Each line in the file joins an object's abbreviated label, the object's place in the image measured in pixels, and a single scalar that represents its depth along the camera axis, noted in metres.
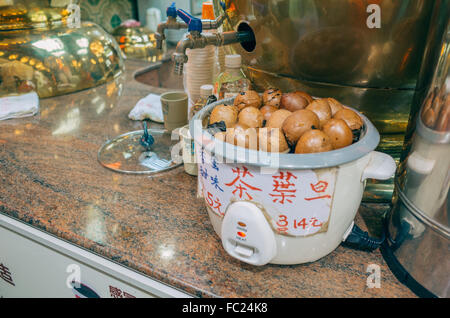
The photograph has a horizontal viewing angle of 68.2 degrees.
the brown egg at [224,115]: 0.53
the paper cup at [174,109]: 0.88
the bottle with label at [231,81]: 0.69
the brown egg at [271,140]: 0.46
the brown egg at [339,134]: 0.46
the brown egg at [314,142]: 0.44
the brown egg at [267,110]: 0.55
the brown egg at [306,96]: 0.56
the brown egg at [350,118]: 0.50
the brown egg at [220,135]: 0.47
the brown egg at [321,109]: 0.52
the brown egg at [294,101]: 0.55
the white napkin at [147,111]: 1.04
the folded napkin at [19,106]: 1.06
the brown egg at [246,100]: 0.57
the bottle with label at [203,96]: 0.82
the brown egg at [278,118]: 0.52
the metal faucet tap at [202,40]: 0.56
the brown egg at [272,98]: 0.58
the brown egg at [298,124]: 0.48
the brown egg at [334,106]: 0.54
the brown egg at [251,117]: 0.52
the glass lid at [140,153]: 0.80
